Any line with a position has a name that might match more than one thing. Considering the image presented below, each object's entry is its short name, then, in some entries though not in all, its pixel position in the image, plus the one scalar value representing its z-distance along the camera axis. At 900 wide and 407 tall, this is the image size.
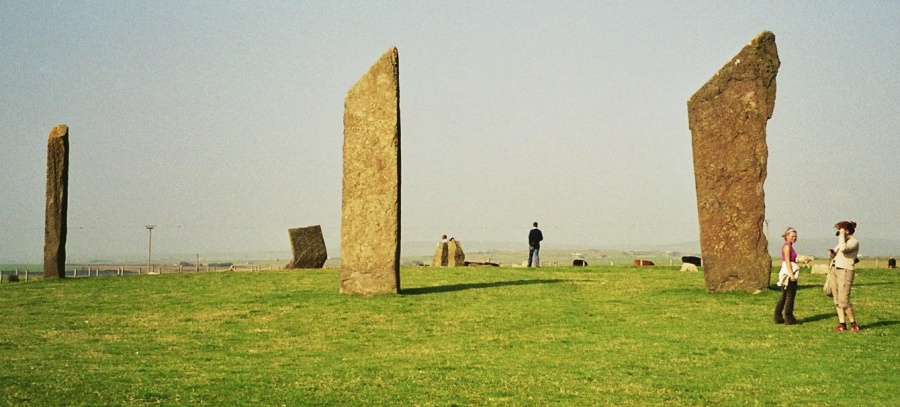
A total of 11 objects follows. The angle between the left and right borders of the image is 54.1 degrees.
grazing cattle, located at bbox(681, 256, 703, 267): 36.29
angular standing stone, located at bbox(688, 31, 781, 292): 22.03
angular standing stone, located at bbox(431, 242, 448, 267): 39.41
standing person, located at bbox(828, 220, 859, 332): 16.09
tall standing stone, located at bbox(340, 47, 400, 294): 22.39
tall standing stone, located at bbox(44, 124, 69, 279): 31.53
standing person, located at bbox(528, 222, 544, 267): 35.53
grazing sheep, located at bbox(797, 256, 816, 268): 34.17
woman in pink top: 17.11
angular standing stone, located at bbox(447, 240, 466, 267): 38.97
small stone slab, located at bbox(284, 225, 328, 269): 35.59
